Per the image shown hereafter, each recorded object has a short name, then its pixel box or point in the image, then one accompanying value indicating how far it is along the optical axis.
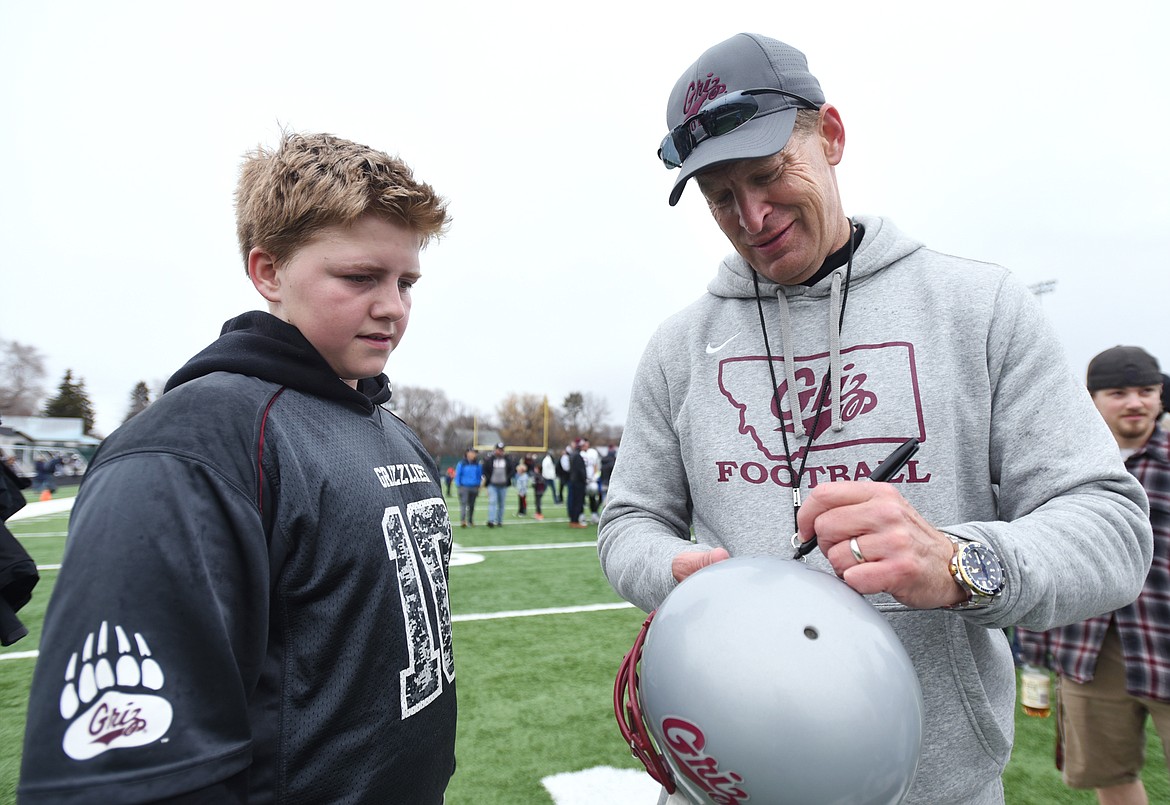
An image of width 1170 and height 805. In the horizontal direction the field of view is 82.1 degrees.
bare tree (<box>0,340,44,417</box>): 52.81
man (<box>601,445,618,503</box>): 15.21
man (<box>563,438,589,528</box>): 13.49
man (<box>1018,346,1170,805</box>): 2.86
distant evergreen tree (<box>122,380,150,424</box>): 66.06
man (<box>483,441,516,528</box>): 13.62
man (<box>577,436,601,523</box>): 15.37
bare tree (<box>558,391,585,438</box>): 90.06
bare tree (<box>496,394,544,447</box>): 83.94
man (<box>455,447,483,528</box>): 13.33
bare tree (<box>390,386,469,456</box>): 72.05
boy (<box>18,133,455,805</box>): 0.94
